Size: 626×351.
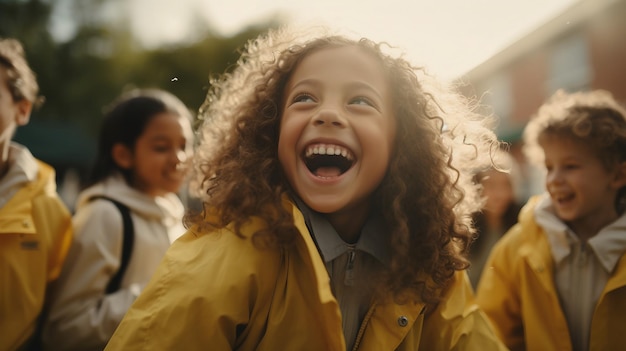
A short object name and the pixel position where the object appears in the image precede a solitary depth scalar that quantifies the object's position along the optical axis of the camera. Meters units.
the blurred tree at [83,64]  13.58
